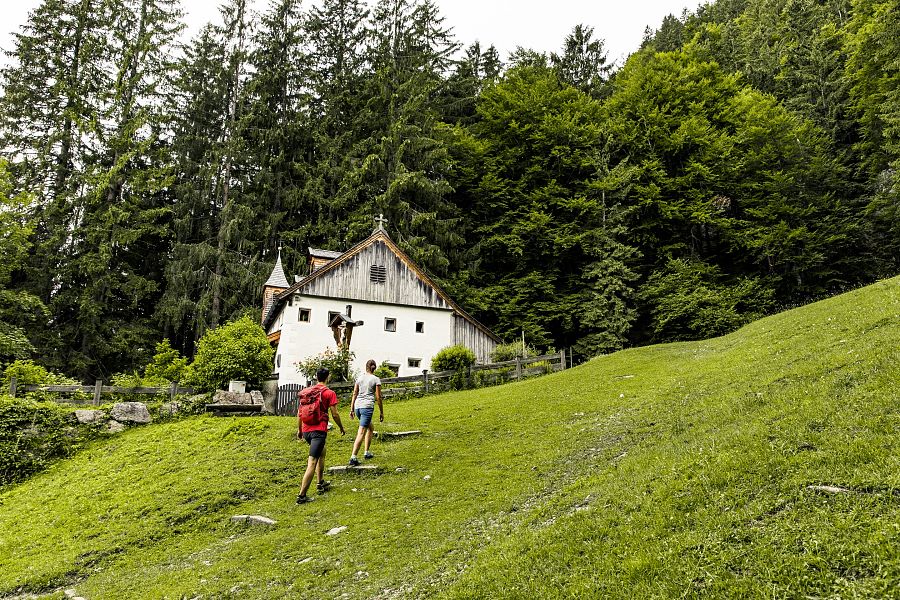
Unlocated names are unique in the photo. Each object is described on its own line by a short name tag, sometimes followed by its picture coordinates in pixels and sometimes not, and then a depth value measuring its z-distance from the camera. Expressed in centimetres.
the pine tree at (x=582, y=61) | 4900
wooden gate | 2155
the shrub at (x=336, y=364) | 2345
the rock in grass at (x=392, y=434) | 1434
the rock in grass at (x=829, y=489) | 530
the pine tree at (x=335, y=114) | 3978
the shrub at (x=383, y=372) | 2483
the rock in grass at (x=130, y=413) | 1811
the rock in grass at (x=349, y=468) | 1147
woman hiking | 1162
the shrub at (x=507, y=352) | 2725
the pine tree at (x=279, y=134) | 4091
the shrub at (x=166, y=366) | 2841
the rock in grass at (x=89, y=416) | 1742
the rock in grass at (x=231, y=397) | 1994
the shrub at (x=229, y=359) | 2092
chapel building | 2889
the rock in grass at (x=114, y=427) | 1780
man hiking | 1019
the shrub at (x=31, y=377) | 1844
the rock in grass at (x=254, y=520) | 947
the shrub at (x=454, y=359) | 2438
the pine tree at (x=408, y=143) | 3731
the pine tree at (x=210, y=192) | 3688
